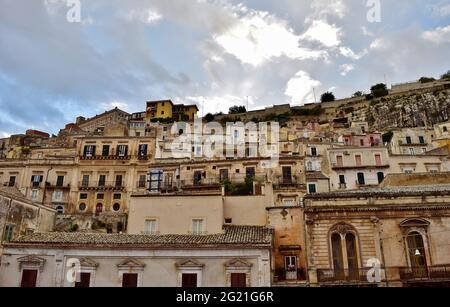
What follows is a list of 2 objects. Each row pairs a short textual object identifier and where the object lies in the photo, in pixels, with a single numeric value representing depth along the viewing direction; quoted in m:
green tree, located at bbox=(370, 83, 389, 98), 99.75
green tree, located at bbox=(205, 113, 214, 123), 96.88
